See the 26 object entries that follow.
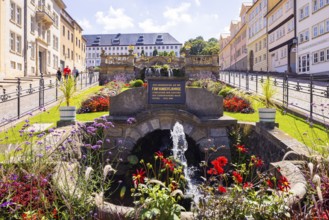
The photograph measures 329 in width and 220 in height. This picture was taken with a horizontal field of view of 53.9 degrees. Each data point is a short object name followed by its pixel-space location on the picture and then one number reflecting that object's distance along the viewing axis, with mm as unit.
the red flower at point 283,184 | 3297
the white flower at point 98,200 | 3389
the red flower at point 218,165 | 3232
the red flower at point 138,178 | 3500
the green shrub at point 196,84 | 21478
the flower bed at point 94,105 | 13902
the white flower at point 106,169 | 3385
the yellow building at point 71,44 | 51781
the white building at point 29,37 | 29297
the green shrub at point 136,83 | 22980
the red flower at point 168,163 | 3664
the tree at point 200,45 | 107500
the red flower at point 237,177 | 3244
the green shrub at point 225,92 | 15917
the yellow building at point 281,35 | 40359
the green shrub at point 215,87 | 17306
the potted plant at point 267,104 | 8484
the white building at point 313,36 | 30812
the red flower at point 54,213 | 3631
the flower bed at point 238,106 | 13751
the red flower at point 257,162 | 4016
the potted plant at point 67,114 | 8875
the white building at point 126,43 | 119125
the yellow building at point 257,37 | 53475
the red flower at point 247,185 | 3424
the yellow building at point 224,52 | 86688
